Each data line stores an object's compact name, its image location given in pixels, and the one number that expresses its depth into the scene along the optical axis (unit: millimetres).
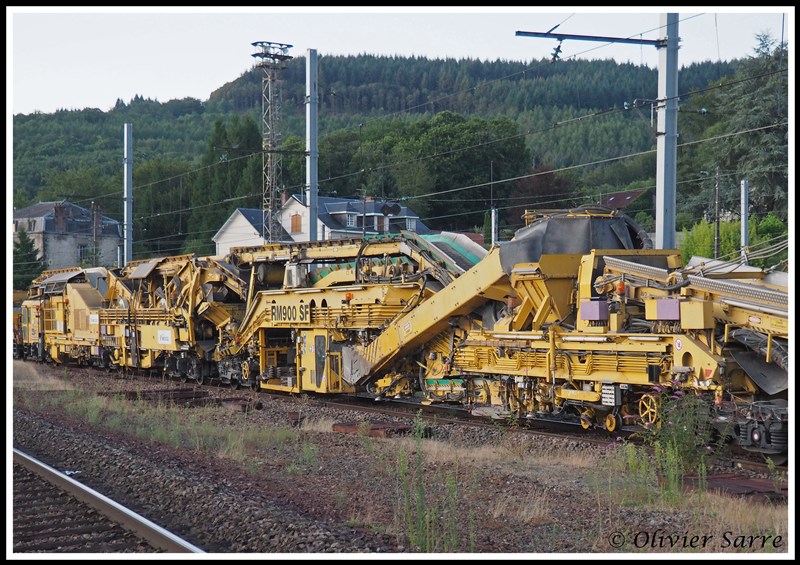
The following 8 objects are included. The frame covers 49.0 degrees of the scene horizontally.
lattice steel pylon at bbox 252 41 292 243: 33875
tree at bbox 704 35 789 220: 54625
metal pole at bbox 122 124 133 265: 36000
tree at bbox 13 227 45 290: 65500
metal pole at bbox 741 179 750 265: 28719
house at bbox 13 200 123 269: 79125
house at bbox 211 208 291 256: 70875
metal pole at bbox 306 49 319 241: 24375
